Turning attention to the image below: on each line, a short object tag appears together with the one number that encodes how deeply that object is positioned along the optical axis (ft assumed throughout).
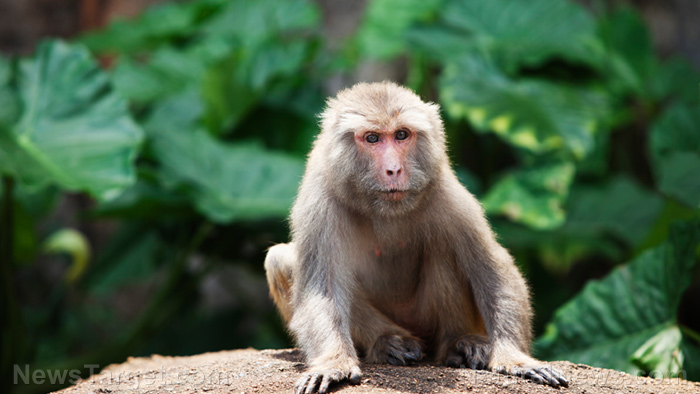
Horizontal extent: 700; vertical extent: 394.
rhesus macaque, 23.82
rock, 22.03
